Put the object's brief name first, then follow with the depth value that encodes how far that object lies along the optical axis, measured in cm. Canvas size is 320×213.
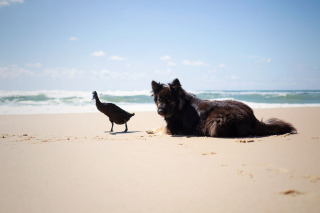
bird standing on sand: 643
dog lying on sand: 462
